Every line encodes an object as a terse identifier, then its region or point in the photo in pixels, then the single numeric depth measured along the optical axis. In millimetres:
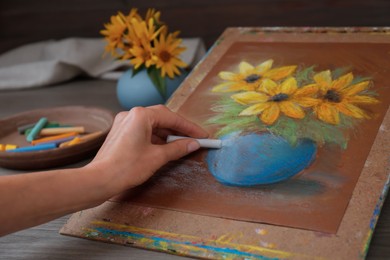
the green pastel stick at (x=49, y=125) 1150
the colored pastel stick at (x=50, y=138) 1108
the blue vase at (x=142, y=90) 1181
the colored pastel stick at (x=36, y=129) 1119
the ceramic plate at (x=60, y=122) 1044
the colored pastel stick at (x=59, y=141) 1104
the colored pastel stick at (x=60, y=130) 1132
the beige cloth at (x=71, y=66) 1377
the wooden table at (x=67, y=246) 852
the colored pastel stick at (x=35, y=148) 1070
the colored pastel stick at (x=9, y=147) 1094
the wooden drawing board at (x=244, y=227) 814
